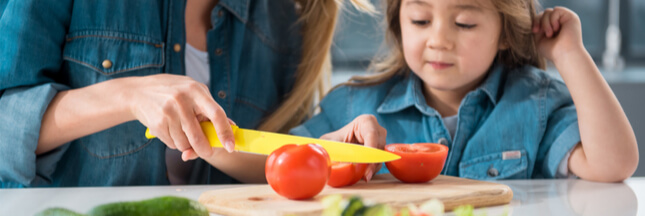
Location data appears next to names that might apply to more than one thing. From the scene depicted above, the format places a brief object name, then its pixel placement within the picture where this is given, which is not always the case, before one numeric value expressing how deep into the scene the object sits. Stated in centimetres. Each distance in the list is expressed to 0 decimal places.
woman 119
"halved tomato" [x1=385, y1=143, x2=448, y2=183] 116
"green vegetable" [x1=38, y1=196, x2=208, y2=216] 86
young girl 137
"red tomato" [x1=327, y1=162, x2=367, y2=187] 113
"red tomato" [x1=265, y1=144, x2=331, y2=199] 101
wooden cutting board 100
